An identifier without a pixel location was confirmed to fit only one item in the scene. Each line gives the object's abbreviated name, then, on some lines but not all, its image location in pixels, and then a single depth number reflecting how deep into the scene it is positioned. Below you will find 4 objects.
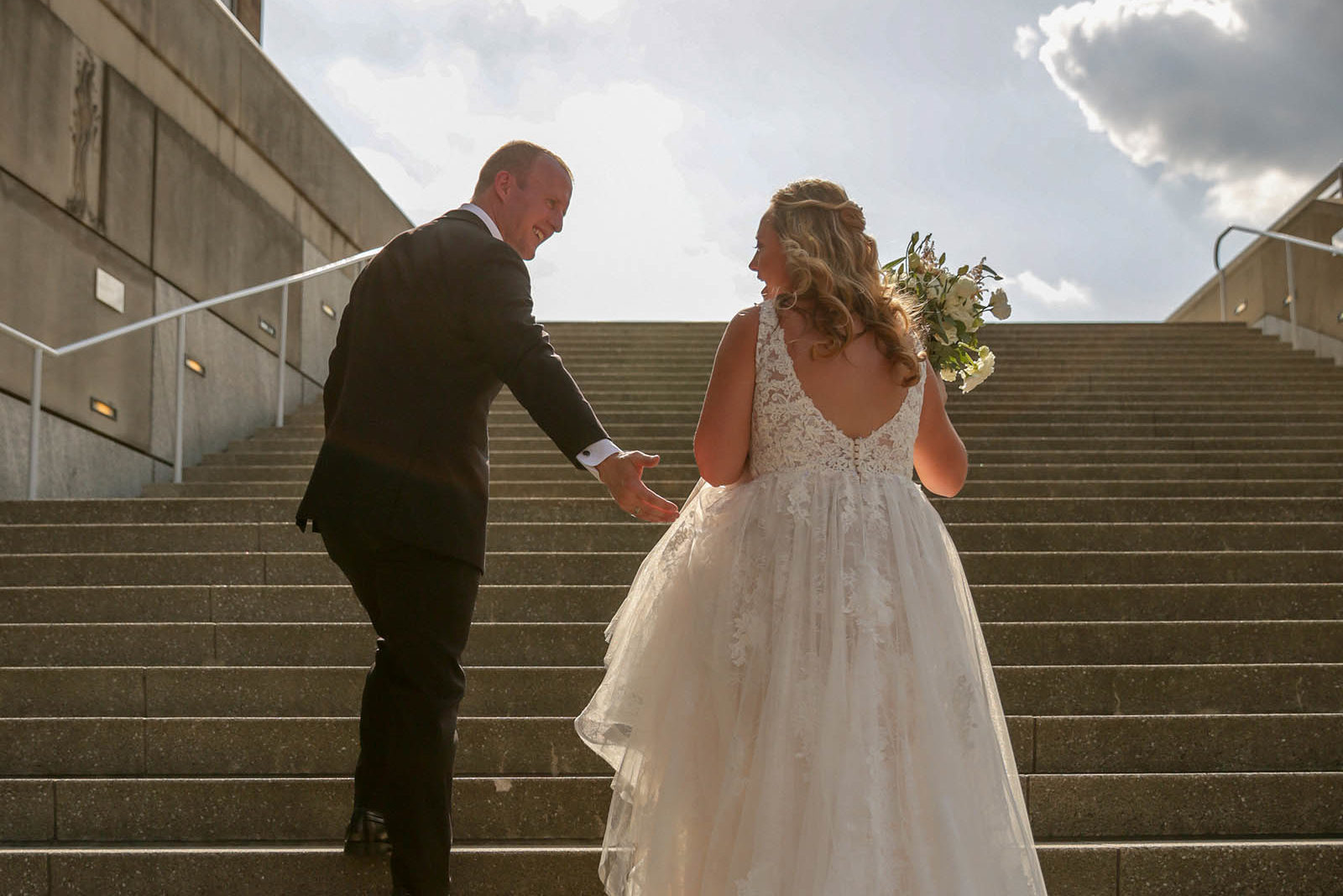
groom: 2.99
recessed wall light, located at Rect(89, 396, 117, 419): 8.31
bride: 2.67
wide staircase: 3.59
